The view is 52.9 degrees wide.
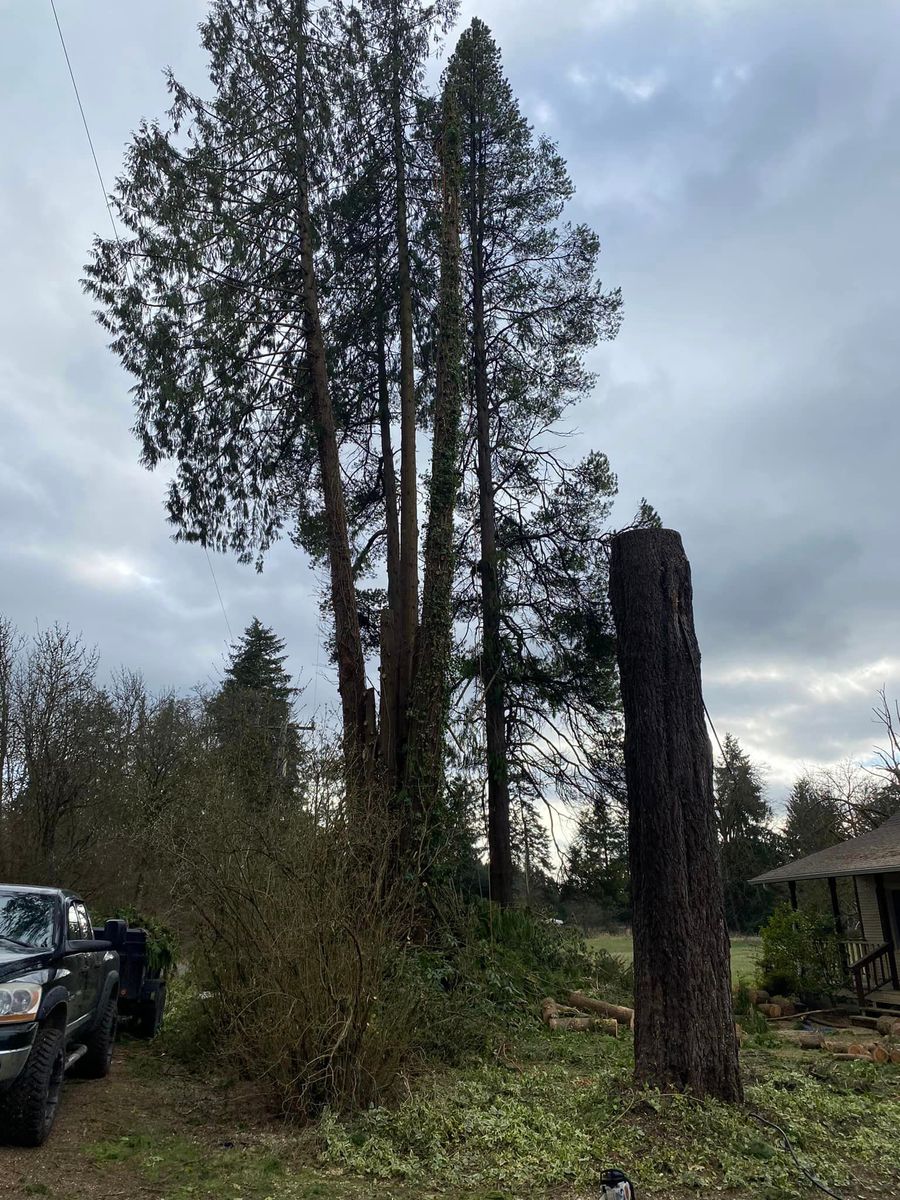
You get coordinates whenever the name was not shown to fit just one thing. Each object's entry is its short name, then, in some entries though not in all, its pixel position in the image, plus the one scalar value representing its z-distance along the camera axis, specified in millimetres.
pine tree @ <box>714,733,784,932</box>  38156
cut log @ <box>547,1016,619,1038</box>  10740
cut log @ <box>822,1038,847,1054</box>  10638
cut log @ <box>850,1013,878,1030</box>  15320
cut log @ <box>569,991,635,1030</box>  11320
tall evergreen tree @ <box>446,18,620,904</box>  18000
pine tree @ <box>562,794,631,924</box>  16594
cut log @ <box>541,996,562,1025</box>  11170
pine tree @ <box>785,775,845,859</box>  34312
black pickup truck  5824
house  16359
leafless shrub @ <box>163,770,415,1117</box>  6641
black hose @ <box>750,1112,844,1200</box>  4989
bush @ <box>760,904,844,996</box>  17312
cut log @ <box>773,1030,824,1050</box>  11586
